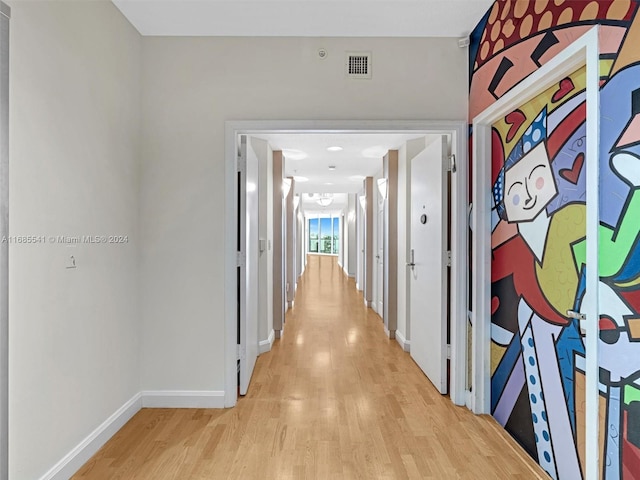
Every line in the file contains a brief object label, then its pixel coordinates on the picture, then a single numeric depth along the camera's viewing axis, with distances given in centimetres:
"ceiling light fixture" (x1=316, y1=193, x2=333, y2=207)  1155
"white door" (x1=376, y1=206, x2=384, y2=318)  570
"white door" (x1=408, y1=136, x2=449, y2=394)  297
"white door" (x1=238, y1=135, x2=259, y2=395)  288
